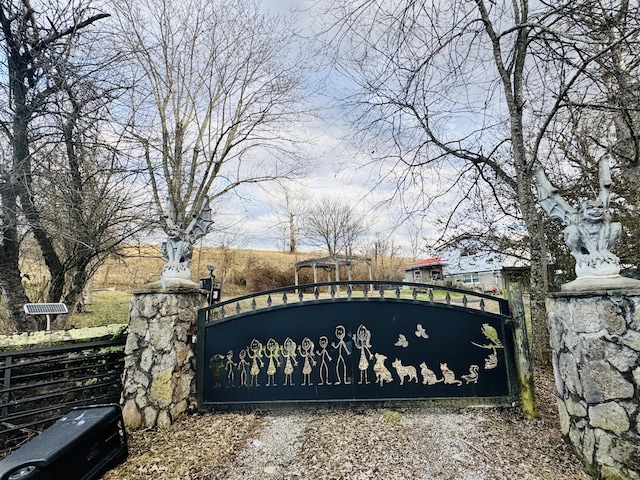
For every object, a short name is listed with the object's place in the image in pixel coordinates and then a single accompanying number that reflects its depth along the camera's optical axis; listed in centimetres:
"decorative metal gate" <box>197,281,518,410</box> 283
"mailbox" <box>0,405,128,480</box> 174
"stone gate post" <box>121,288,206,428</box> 291
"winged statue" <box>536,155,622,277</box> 211
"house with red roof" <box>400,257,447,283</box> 2584
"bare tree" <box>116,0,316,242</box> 812
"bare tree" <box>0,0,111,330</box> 385
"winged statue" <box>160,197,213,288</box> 325
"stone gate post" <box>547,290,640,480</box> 186
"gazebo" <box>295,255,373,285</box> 1702
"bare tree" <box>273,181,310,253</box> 2191
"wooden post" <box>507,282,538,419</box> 270
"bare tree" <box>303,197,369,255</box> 2384
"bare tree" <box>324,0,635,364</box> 332
